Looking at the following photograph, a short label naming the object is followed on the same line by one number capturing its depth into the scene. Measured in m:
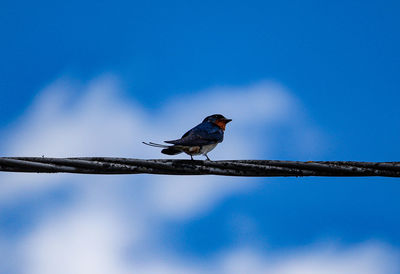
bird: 12.46
